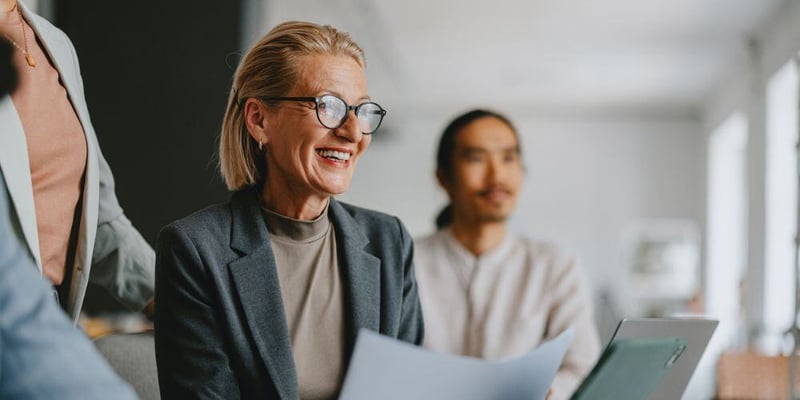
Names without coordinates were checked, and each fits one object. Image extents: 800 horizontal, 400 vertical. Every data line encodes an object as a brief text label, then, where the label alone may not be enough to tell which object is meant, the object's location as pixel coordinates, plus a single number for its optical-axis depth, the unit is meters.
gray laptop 1.27
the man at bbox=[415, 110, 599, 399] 2.24
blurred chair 1.55
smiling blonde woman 1.34
